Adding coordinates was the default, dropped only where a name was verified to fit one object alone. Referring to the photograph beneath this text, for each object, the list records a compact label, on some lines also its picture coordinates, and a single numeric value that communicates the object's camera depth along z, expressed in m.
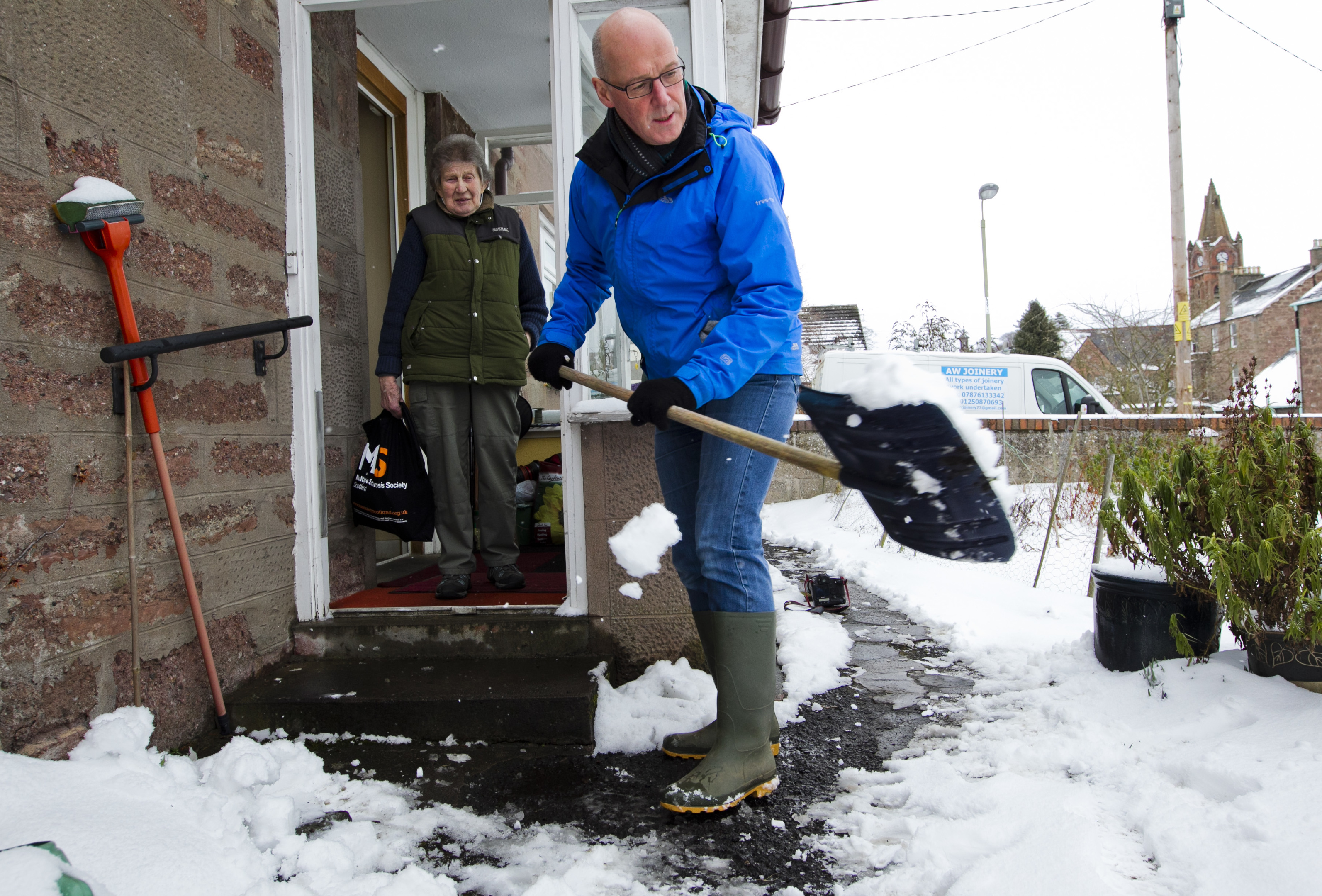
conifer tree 28.31
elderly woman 3.33
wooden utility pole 12.60
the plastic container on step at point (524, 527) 4.98
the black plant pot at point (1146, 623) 2.91
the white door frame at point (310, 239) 3.09
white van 11.57
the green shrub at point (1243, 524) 2.62
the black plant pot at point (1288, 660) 2.51
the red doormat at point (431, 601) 3.20
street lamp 18.33
